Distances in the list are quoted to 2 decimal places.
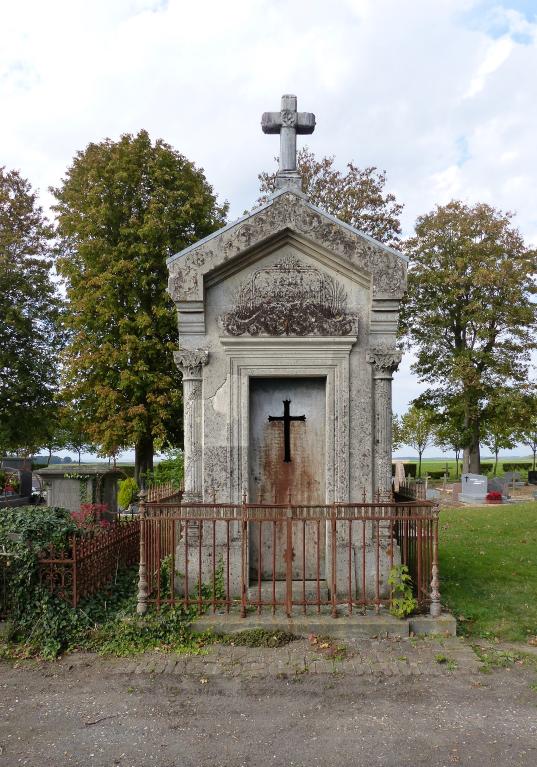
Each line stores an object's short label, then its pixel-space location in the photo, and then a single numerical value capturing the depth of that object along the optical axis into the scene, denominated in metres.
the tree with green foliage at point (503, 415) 26.05
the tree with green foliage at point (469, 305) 26.95
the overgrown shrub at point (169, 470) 15.01
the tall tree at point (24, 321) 22.91
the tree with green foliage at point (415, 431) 40.38
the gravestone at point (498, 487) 23.14
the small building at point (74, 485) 11.44
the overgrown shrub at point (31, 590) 5.83
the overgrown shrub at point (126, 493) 17.73
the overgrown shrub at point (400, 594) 6.14
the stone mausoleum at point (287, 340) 6.99
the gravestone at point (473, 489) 22.58
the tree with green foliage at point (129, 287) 19.67
